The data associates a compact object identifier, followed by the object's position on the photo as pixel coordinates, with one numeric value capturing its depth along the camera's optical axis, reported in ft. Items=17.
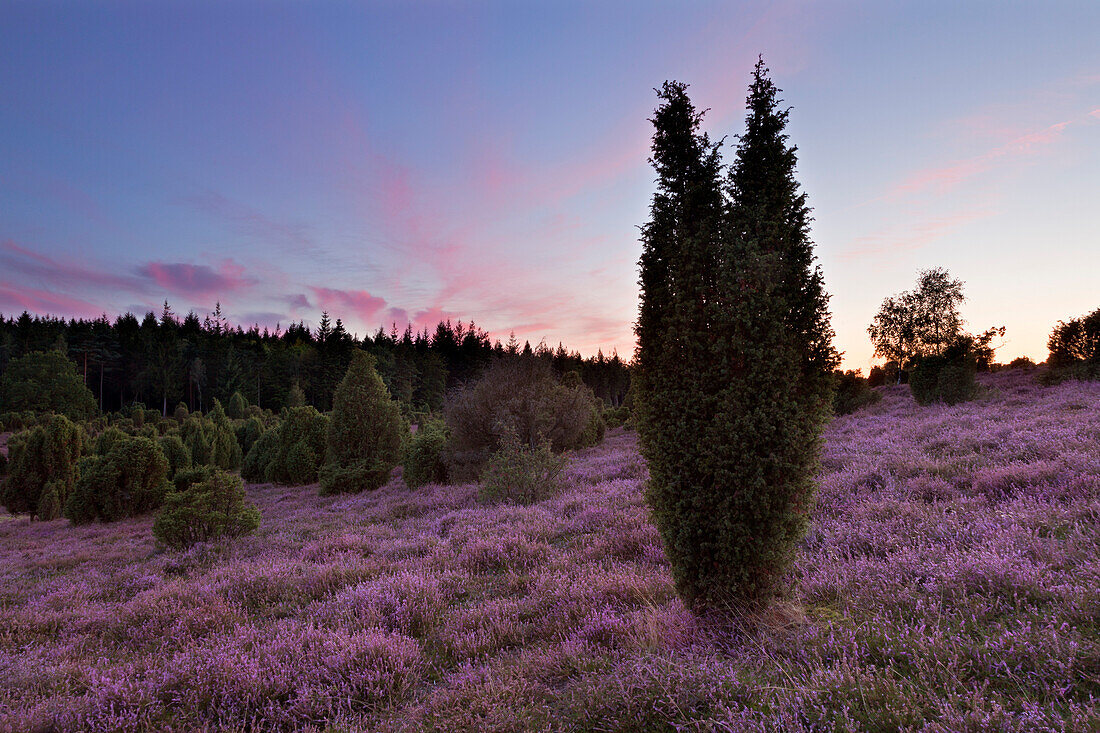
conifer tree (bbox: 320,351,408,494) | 68.54
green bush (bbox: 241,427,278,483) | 94.07
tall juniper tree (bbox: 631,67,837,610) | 13.87
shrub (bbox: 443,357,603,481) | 63.26
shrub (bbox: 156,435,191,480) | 86.12
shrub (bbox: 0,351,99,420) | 170.30
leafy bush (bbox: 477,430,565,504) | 43.52
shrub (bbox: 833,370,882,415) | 89.15
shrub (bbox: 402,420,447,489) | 65.51
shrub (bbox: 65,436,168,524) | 60.08
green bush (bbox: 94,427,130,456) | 76.64
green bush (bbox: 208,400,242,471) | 105.60
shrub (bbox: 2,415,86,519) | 68.59
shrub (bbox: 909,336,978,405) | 76.69
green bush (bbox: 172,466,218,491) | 64.08
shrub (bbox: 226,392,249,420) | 166.61
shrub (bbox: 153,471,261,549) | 35.14
